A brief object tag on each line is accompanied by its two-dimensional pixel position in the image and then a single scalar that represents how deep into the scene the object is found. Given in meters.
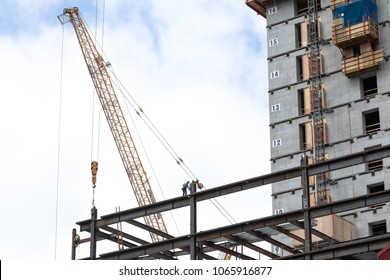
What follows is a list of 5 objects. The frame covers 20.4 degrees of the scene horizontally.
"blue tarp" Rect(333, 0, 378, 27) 100.94
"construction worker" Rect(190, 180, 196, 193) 70.43
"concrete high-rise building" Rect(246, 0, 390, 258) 96.75
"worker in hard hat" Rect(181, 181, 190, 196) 82.85
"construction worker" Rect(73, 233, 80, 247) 79.44
